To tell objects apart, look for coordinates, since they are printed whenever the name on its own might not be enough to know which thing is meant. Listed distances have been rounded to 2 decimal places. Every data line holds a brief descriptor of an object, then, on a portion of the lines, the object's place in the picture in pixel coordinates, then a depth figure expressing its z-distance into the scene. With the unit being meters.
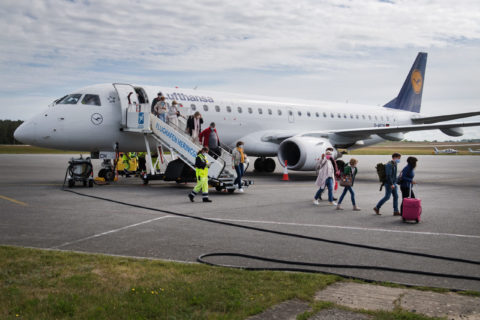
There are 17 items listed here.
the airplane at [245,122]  17.38
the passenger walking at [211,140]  17.11
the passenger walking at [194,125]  17.76
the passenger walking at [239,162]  15.60
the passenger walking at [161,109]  17.89
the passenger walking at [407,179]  10.82
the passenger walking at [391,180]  11.15
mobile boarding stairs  15.57
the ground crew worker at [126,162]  23.61
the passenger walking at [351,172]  11.84
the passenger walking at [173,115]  18.12
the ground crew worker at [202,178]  12.90
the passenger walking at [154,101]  18.59
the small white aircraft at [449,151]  78.97
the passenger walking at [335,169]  13.23
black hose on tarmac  5.80
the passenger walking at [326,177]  12.98
